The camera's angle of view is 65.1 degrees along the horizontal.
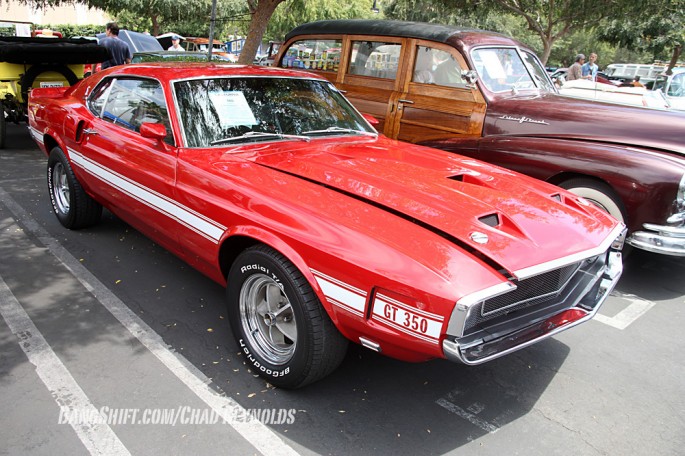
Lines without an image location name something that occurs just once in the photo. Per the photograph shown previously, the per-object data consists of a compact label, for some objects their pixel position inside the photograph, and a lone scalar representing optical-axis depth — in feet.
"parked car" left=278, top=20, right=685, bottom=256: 13.74
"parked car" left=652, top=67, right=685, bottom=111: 38.55
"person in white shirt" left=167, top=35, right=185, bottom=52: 51.46
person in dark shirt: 30.76
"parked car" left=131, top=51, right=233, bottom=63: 37.03
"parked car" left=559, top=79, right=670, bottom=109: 22.78
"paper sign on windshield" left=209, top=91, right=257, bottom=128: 11.36
